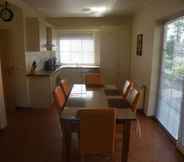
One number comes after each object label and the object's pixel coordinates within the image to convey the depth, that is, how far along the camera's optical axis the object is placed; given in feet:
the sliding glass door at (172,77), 8.45
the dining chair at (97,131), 5.34
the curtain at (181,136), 7.83
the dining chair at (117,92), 8.59
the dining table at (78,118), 6.08
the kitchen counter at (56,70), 12.88
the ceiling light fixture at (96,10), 13.17
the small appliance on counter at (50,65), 15.99
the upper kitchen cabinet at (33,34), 12.52
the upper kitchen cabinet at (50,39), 15.99
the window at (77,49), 18.92
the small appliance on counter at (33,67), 13.84
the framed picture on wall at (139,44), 13.46
